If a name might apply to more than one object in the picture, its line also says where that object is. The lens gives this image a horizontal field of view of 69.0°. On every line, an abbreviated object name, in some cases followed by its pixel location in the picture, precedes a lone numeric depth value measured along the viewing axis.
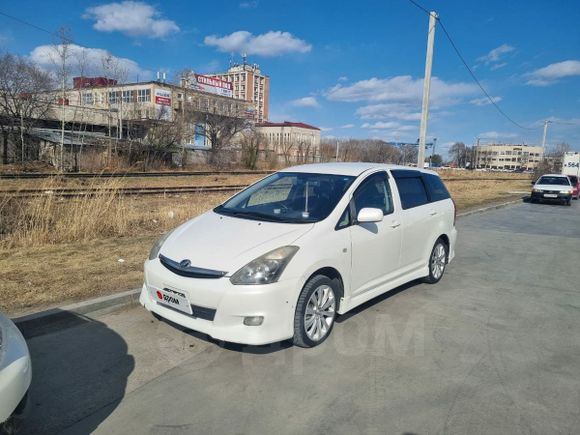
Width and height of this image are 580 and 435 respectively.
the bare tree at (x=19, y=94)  33.06
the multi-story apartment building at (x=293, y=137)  55.97
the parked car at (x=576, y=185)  25.12
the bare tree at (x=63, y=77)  28.71
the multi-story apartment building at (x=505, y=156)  135.00
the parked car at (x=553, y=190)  20.73
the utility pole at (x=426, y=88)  15.12
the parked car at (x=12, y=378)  2.19
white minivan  3.55
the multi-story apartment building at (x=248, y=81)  127.81
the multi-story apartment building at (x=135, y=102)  45.75
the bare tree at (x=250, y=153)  43.44
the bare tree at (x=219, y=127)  58.75
